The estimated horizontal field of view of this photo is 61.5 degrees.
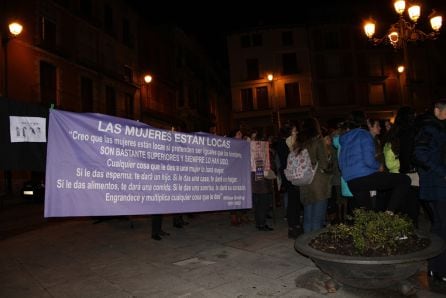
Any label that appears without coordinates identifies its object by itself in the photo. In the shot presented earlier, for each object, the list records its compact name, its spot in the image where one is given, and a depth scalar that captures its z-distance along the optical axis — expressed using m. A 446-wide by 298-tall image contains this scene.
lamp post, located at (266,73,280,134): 40.03
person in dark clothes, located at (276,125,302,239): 6.73
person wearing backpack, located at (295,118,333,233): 6.02
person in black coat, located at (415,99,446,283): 4.23
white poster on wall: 4.32
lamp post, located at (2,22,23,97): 15.62
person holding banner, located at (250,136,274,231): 7.57
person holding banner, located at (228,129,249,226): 8.09
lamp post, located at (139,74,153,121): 31.32
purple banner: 4.34
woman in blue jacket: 4.96
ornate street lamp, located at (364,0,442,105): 11.55
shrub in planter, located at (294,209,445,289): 3.72
